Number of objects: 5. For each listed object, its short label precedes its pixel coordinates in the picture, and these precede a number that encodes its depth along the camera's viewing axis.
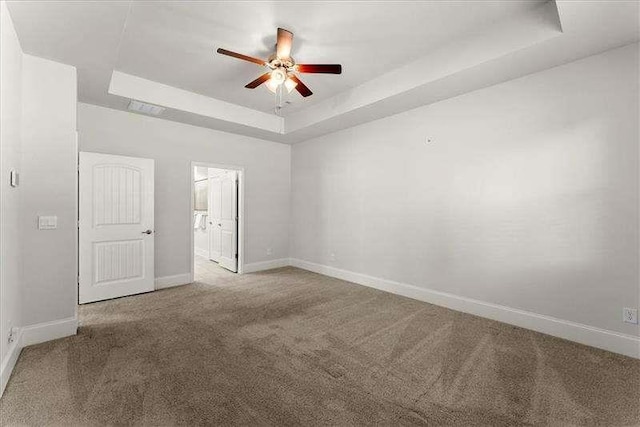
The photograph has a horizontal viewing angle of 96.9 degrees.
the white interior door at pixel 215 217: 6.28
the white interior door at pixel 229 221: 5.70
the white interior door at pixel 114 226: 3.83
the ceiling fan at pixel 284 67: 2.69
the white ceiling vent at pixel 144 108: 3.89
